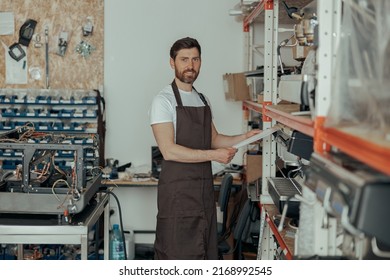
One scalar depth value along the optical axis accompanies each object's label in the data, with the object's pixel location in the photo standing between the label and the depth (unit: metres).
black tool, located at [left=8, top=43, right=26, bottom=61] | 4.80
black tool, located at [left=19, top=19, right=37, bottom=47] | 4.77
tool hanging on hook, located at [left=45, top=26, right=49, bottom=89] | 4.78
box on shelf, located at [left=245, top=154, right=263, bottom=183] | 3.99
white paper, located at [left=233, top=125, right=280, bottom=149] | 2.90
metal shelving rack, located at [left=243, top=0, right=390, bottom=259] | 1.24
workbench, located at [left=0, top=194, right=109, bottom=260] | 2.56
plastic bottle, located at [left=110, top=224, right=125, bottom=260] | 4.42
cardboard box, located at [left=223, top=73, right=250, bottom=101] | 4.35
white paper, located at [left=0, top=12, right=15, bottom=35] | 4.79
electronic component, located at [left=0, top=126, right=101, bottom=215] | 2.62
